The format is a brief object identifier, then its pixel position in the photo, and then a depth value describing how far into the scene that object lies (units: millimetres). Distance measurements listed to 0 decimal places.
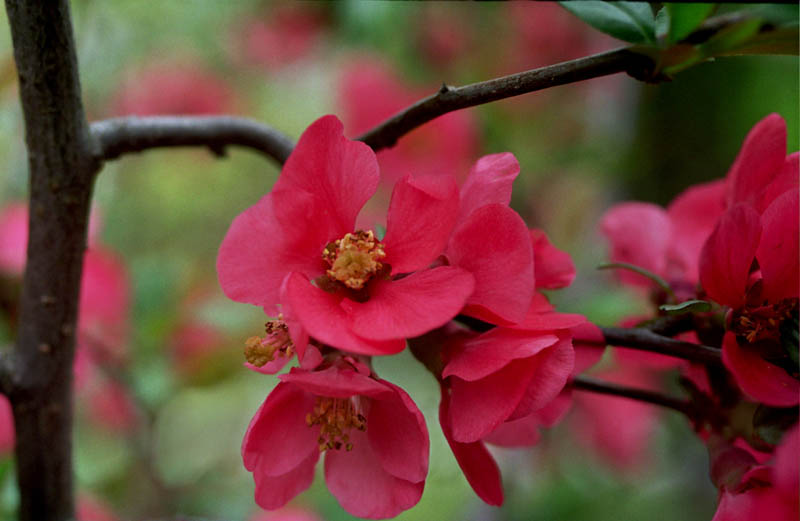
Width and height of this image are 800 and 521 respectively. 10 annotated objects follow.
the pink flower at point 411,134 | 566
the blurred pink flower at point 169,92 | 679
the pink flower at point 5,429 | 379
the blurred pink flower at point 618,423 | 566
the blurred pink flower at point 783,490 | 194
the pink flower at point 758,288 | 212
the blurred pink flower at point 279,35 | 664
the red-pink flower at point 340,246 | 208
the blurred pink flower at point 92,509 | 366
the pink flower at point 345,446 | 213
